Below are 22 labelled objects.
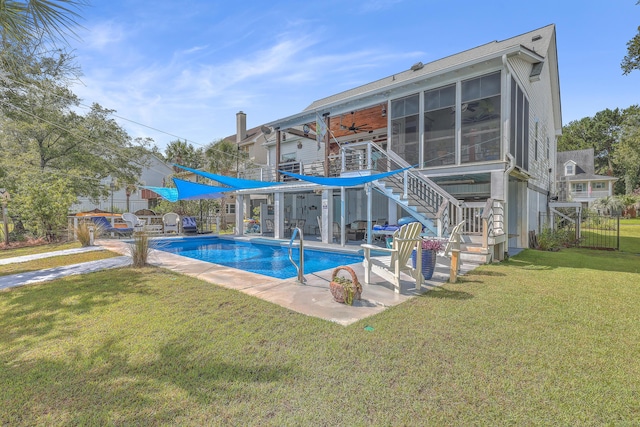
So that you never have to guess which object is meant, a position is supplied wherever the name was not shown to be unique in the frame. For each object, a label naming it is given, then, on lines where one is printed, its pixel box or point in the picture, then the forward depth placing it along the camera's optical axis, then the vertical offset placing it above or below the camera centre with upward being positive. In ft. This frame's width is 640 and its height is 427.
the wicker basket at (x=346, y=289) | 14.55 -3.55
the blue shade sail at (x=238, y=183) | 33.24 +4.16
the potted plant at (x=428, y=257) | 18.93 -2.51
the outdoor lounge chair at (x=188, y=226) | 52.70 -1.65
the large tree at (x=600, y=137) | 152.35 +41.91
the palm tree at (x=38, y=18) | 10.27 +6.96
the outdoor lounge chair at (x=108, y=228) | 46.78 -1.81
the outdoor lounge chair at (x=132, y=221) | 50.37 -0.77
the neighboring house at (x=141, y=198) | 85.71 +6.20
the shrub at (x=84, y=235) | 35.55 -2.21
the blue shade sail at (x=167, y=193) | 47.56 +3.85
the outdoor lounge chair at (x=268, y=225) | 53.86 -1.49
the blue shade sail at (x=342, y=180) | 28.76 +3.73
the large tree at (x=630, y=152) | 105.45 +24.74
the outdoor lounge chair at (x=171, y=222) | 53.36 -0.98
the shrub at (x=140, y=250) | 24.00 -2.69
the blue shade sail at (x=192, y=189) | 34.73 +3.34
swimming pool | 27.70 -4.49
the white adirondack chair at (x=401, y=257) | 16.51 -2.25
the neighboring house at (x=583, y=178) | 112.37 +14.61
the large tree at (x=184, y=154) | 74.33 +15.52
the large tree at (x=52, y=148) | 39.32 +12.49
